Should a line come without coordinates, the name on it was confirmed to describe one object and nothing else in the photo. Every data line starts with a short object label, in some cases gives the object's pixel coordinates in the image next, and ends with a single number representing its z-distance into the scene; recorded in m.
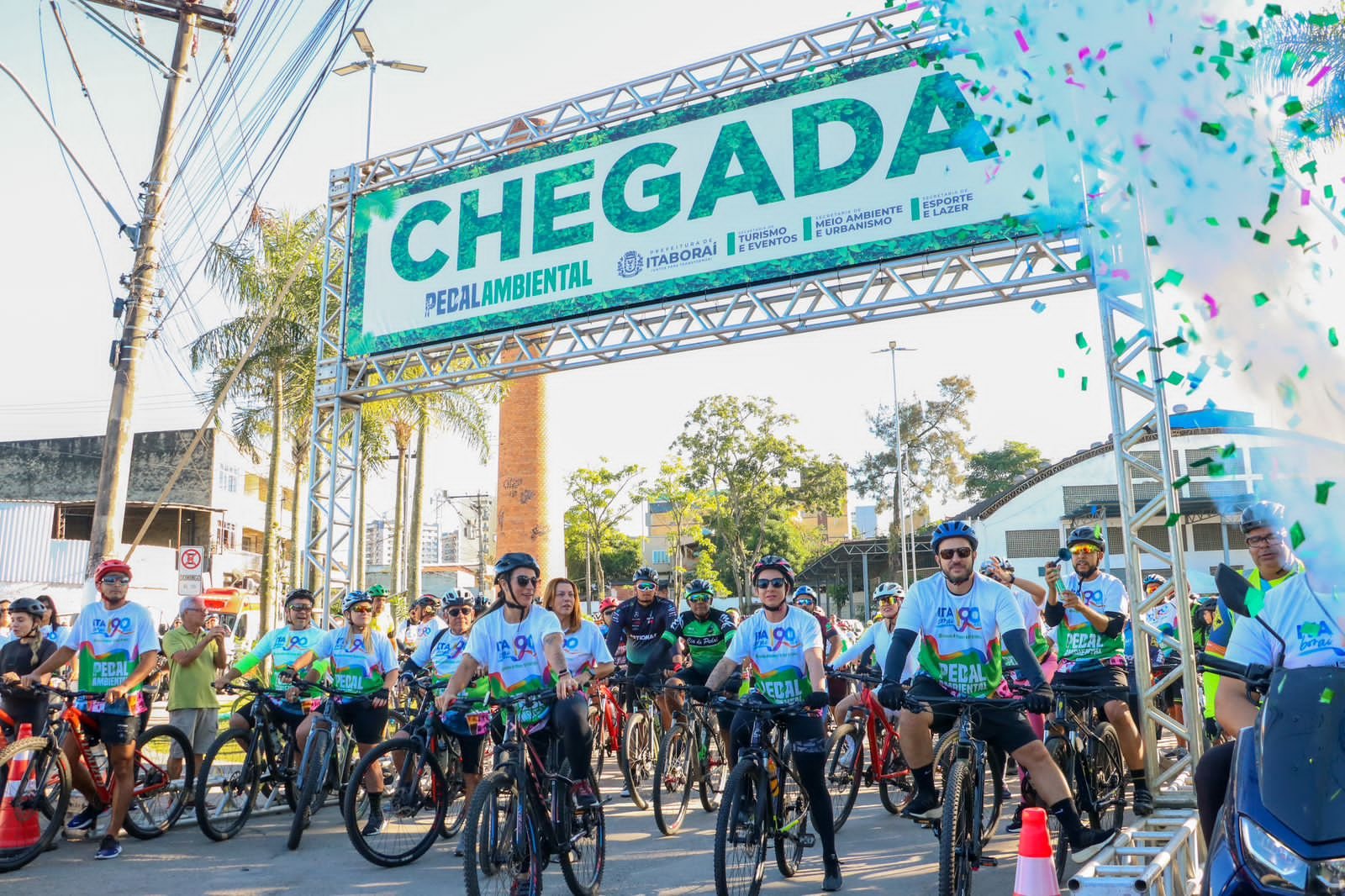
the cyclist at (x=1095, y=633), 7.65
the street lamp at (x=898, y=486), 45.74
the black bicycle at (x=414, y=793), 6.99
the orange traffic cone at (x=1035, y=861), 3.93
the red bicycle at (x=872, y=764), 8.59
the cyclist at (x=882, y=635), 9.63
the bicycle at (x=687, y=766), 8.27
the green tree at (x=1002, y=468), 62.50
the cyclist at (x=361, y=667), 8.23
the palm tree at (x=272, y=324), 23.56
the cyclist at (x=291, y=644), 8.34
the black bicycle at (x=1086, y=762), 6.41
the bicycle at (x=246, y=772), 7.95
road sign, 13.70
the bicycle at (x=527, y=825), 5.50
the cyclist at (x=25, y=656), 8.79
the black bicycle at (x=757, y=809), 5.64
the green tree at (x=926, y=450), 51.41
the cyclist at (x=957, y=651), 5.57
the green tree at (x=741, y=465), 41.25
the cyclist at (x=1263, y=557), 4.98
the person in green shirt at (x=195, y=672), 9.22
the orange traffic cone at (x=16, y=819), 6.93
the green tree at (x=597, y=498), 40.50
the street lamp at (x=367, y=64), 18.22
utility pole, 12.41
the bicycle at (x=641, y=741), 9.06
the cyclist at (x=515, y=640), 6.37
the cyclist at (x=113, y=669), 7.53
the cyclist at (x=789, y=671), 6.32
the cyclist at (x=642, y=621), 10.83
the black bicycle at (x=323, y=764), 7.52
